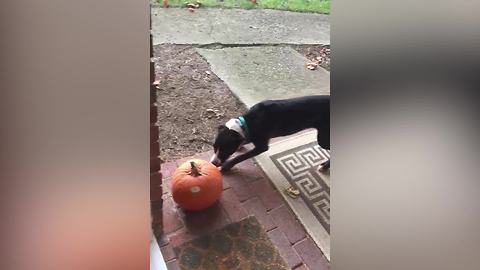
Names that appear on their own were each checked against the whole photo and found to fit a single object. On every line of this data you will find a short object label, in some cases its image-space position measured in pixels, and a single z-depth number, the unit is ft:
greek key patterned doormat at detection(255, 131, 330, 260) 4.54
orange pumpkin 4.32
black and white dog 5.18
